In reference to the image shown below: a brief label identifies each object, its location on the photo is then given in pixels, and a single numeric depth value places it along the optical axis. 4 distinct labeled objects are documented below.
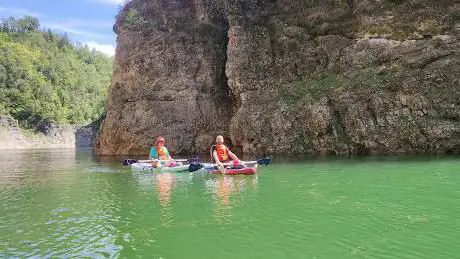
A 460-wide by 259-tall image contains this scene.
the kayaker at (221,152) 17.81
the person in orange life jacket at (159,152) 20.72
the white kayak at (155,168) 18.89
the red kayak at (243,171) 16.24
